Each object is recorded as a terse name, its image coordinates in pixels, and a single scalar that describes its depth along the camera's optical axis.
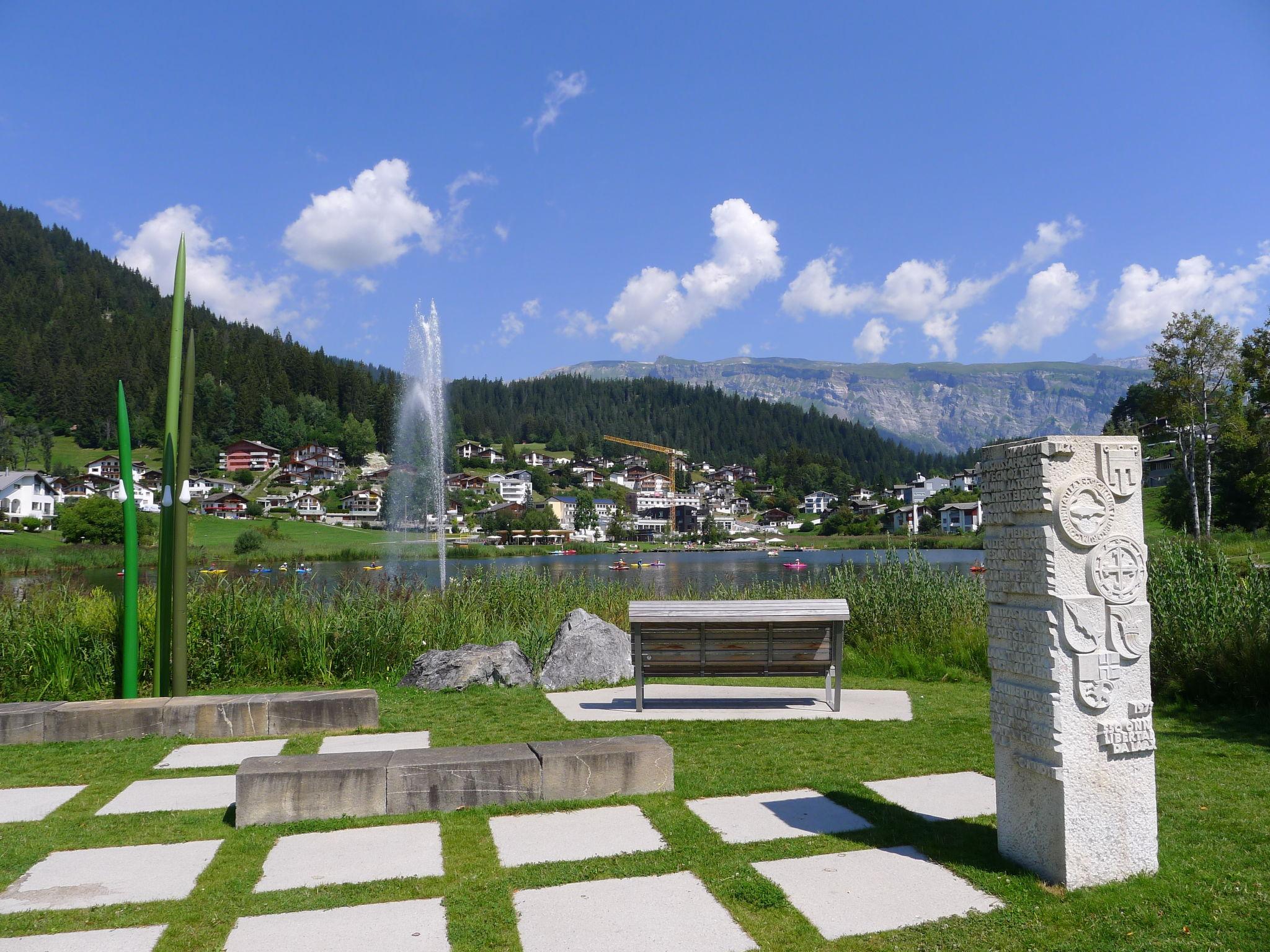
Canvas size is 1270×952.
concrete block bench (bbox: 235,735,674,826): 4.50
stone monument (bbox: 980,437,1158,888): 3.48
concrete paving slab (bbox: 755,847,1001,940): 3.25
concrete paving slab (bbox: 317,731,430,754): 6.27
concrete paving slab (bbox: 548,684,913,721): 7.47
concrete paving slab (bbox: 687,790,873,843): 4.29
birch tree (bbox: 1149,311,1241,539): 33.59
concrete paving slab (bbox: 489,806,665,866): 4.00
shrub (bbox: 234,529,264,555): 55.78
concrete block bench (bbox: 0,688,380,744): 6.52
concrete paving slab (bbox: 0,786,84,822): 4.73
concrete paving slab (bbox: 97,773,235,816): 4.87
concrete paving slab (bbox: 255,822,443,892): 3.75
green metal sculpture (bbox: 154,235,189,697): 7.51
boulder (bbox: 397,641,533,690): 8.80
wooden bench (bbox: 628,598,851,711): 7.73
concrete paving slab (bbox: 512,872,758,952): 3.08
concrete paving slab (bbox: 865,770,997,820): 4.62
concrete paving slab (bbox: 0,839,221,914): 3.54
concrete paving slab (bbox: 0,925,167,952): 3.07
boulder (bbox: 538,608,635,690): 9.19
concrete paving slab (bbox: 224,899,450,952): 3.09
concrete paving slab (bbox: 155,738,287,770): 5.95
